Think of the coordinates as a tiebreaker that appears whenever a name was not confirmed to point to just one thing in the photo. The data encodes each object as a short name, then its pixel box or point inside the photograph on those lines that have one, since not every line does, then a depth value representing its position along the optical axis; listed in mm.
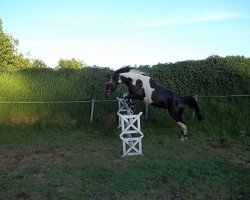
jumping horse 6629
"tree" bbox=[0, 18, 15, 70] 17150
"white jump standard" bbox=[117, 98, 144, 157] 5754
